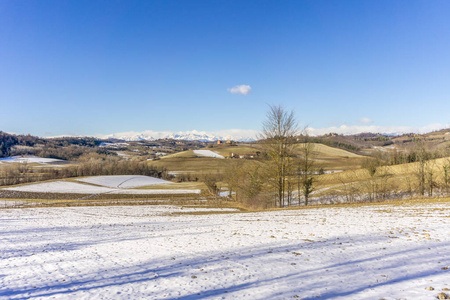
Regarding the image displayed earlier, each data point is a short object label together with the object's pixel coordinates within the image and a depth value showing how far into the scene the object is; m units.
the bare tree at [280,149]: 34.09
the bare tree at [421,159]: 39.25
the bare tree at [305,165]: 37.44
